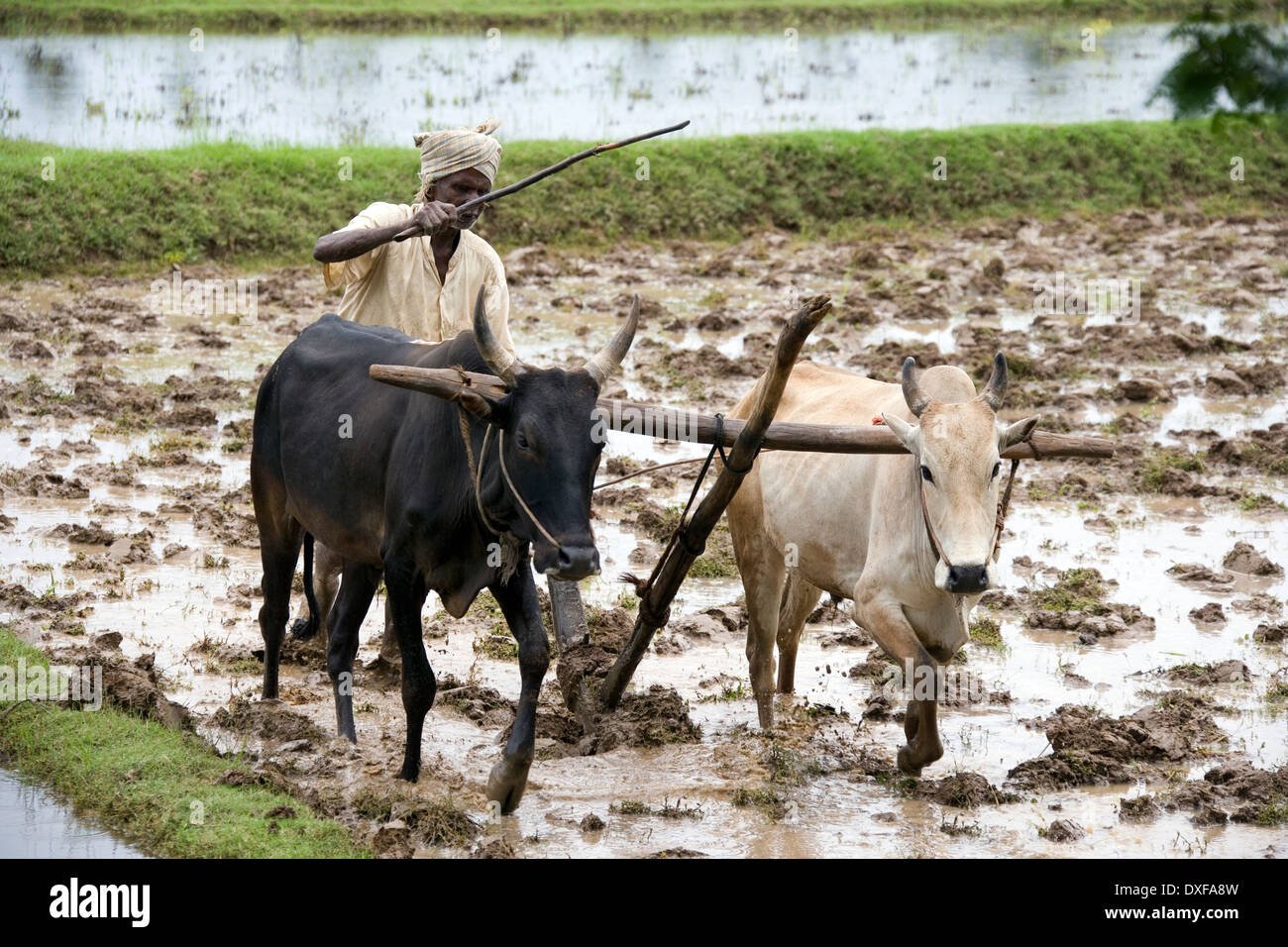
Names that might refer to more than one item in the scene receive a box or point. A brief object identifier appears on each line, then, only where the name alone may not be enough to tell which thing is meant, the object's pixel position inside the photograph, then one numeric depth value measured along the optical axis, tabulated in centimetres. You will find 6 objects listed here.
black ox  920
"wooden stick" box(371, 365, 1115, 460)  937
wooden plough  966
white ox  998
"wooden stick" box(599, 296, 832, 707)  991
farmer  1160
